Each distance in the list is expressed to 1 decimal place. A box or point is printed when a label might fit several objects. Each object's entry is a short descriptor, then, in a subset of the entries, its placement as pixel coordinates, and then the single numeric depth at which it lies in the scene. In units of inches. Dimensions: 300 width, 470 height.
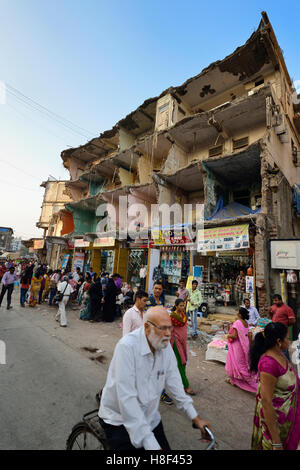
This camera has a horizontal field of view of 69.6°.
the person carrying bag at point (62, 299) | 306.7
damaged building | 367.9
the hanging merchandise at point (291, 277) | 316.5
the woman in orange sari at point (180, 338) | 157.6
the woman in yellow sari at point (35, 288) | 417.7
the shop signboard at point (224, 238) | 350.9
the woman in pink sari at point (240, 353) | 173.6
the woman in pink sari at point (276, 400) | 74.4
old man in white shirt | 60.5
